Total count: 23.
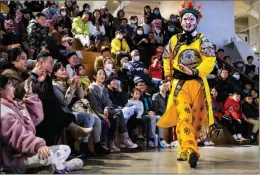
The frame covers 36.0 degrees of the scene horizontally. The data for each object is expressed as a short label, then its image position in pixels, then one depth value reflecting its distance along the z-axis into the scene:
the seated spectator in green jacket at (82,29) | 7.96
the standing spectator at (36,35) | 5.84
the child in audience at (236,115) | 7.38
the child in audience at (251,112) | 7.64
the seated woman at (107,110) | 5.12
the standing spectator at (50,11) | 7.86
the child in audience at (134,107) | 5.75
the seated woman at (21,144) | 2.78
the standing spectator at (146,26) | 9.58
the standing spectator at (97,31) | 8.02
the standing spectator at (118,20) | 9.44
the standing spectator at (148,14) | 9.84
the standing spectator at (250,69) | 9.86
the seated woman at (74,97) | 4.18
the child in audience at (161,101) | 6.29
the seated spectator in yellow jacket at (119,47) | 8.11
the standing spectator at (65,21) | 8.11
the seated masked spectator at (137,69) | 7.48
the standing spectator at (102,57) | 6.73
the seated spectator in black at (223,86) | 7.99
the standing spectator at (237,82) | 8.46
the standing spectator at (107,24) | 9.12
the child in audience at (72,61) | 5.43
